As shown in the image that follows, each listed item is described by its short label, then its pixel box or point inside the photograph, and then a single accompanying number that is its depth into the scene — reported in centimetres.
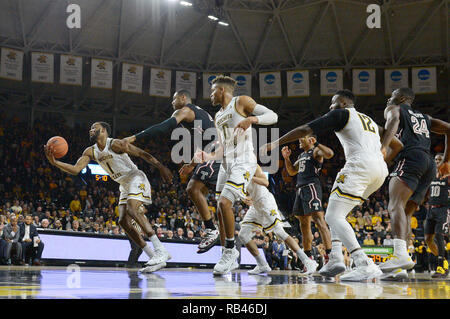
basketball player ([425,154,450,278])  852
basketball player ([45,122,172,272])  675
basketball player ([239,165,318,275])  713
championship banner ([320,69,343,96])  2214
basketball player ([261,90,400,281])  498
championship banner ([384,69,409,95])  2152
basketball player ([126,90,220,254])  675
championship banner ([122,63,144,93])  2209
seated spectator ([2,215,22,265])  1234
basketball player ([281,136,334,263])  818
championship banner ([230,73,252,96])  2303
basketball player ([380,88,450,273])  531
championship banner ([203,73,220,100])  2283
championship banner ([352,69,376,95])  2180
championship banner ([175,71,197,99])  2298
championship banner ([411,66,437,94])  2106
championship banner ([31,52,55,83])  2075
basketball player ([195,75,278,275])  581
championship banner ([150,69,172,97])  2259
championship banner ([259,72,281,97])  2253
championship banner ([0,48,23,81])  2011
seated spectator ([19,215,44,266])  1155
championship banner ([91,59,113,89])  2161
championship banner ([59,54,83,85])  2119
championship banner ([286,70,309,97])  2247
